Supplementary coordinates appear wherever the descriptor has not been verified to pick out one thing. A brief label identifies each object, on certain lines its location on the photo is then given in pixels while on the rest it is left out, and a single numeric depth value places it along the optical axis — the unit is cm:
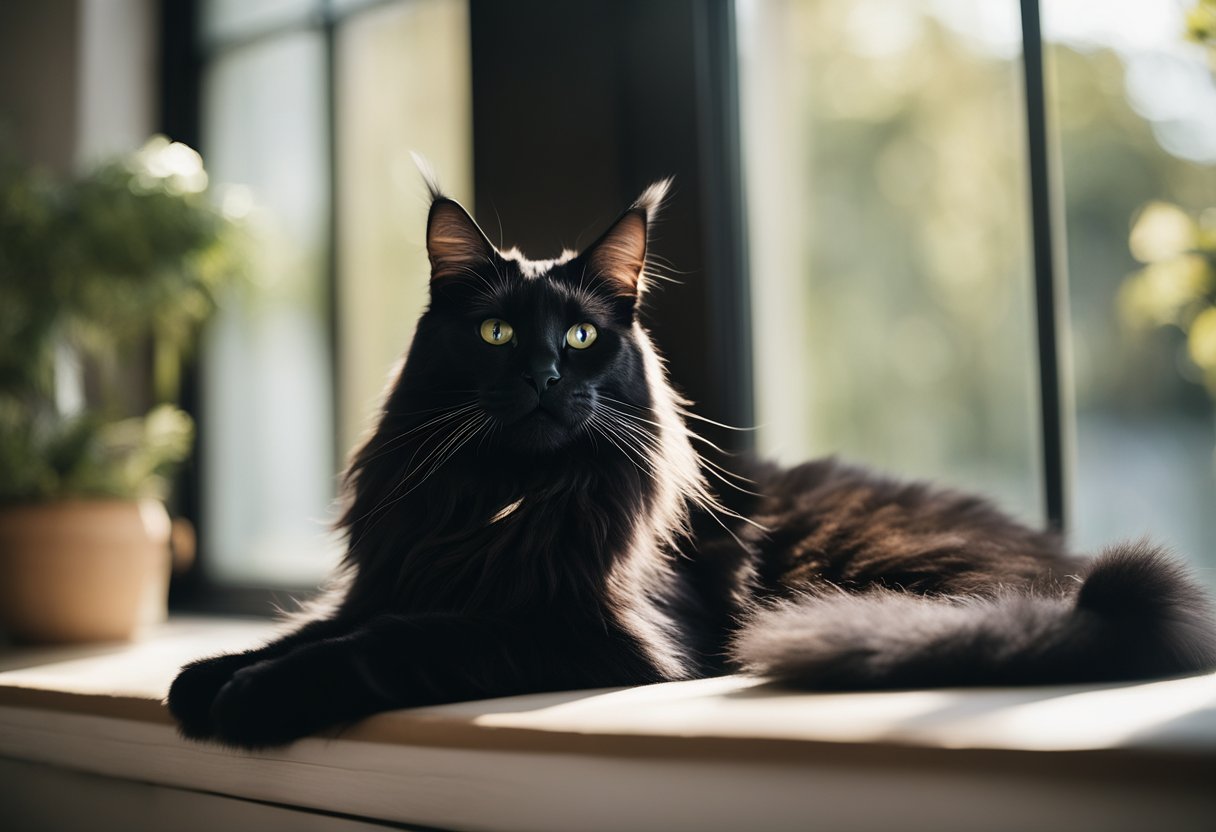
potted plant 203
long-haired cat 99
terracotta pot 201
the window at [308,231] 277
